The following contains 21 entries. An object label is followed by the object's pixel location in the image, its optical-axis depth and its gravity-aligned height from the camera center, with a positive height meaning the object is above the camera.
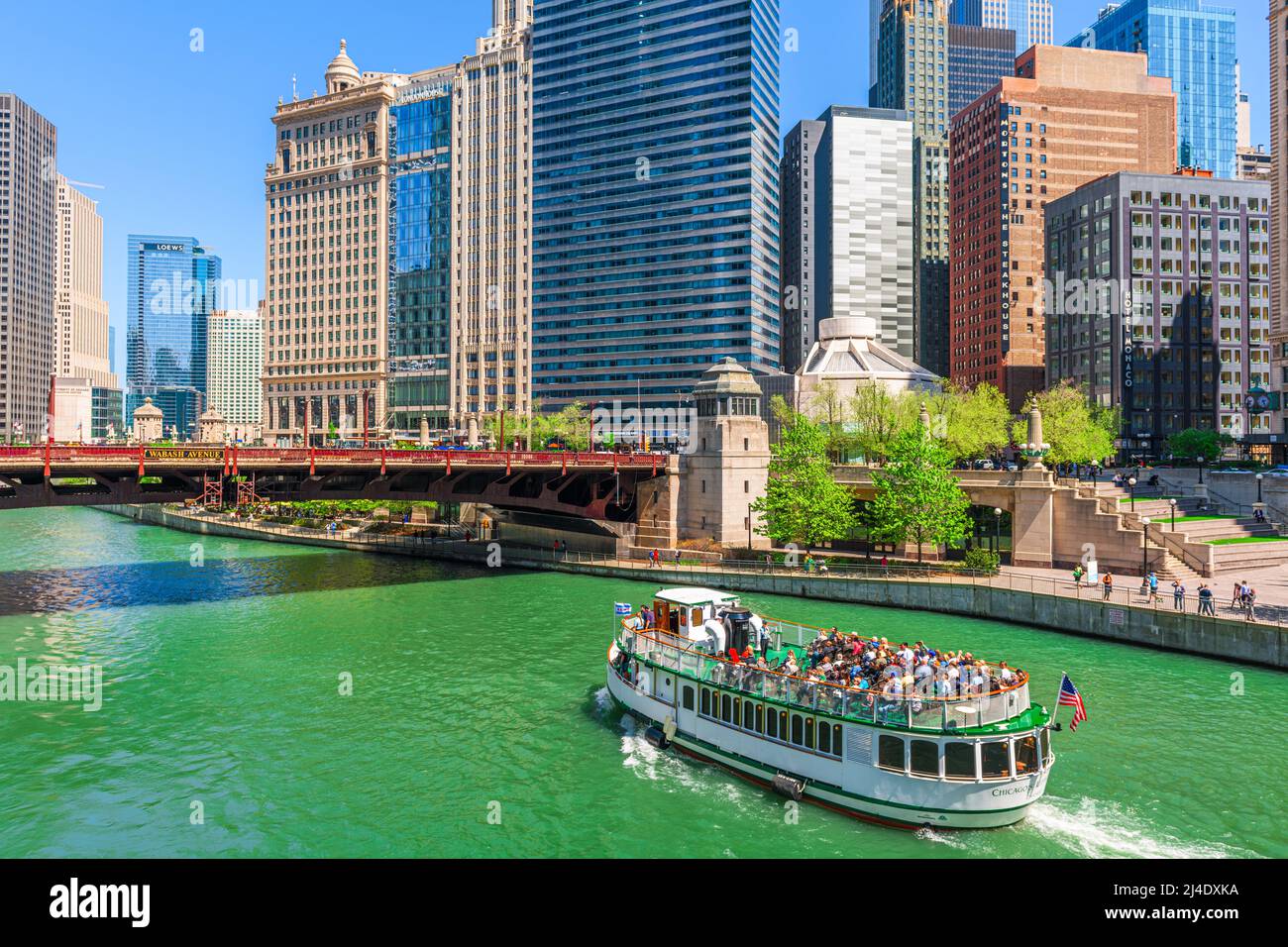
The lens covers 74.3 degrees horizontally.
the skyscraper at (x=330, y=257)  178.25 +47.44
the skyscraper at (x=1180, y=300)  109.75 +23.24
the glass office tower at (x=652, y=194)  149.25 +51.64
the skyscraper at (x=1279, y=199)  79.88 +26.71
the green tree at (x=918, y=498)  55.94 -1.42
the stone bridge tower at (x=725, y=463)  69.25 +1.18
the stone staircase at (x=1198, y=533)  51.97 -3.71
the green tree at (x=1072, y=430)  74.31 +4.34
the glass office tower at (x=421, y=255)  174.25 +46.03
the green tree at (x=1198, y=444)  83.00 +3.43
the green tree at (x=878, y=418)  73.69 +5.32
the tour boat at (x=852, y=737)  23.47 -7.84
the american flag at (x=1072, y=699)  25.02 -6.54
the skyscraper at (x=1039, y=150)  155.25 +60.41
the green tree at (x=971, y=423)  74.88 +4.97
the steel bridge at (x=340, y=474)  46.56 +0.06
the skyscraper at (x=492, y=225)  168.12 +50.23
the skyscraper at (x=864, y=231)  196.12 +57.46
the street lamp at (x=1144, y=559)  51.59 -4.99
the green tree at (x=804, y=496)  61.72 -1.42
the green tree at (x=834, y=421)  78.62 +5.62
